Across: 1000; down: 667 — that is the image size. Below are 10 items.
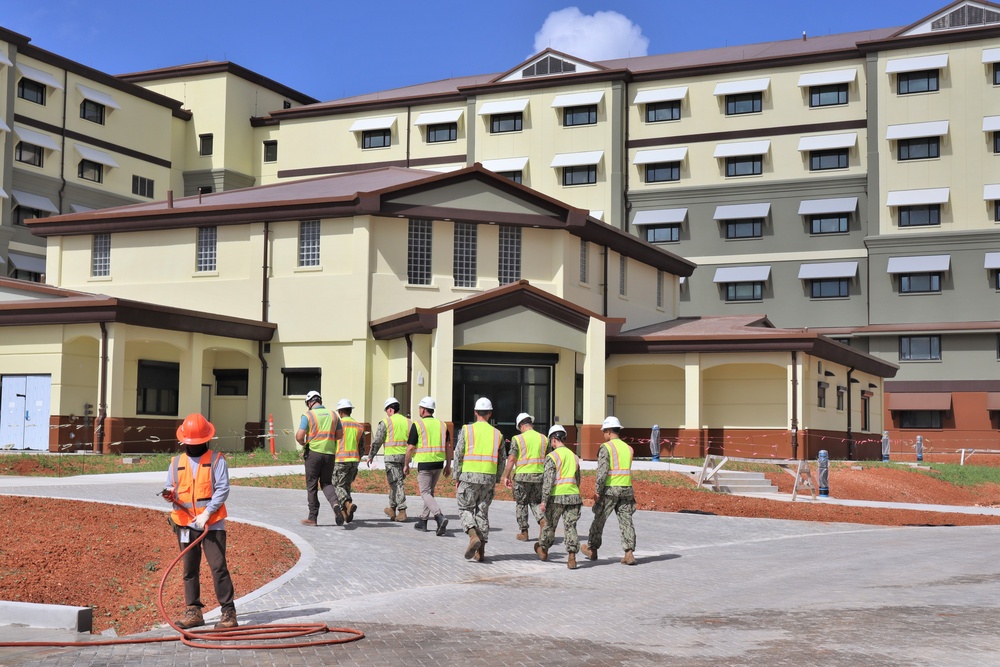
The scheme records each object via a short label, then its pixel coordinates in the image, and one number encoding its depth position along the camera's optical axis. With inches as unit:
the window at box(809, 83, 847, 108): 2210.9
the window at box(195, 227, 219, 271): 1471.5
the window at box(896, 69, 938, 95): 2144.4
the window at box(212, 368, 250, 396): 1456.7
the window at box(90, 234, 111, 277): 1530.5
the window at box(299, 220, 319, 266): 1423.5
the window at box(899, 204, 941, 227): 2134.6
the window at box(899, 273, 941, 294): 2127.2
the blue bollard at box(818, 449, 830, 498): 1075.4
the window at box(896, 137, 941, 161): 2135.8
